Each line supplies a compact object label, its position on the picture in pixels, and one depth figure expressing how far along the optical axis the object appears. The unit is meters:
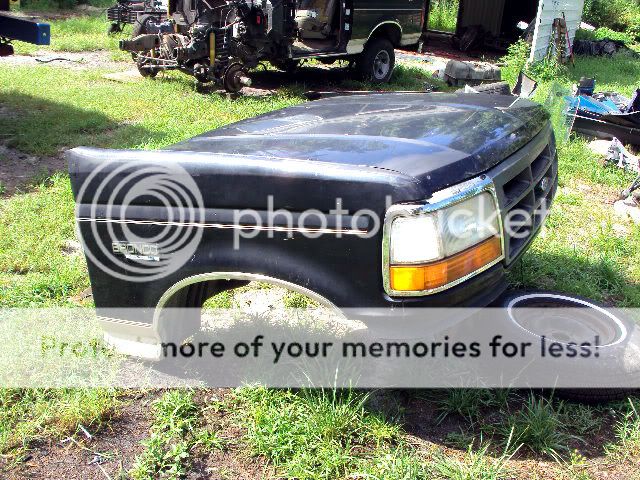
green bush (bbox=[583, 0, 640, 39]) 21.50
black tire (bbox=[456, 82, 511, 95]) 6.06
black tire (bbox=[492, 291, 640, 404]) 2.55
